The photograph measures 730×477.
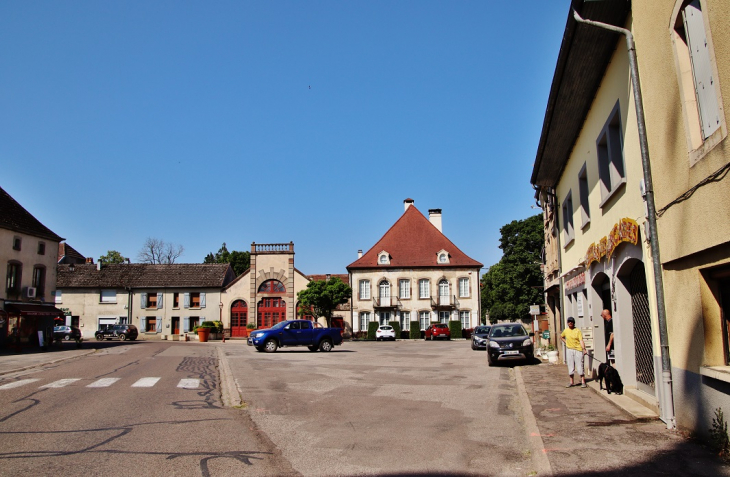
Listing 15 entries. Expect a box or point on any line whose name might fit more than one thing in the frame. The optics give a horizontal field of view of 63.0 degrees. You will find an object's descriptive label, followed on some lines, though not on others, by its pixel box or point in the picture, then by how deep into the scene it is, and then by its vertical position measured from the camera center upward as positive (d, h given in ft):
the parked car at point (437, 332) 165.78 -2.53
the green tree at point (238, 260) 302.25 +32.86
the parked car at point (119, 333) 175.67 -1.83
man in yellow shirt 45.32 -2.25
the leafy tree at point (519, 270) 196.24 +17.16
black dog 38.04 -3.81
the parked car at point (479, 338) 101.70 -2.78
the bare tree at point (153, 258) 262.41 +30.10
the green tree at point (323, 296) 172.45 +8.13
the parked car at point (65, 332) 147.23 -1.21
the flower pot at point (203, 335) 165.99 -2.57
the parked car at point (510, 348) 68.33 -2.97
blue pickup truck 98.43 -2.00
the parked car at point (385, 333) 172.76 -2.75
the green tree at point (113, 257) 274.77 +31.94
